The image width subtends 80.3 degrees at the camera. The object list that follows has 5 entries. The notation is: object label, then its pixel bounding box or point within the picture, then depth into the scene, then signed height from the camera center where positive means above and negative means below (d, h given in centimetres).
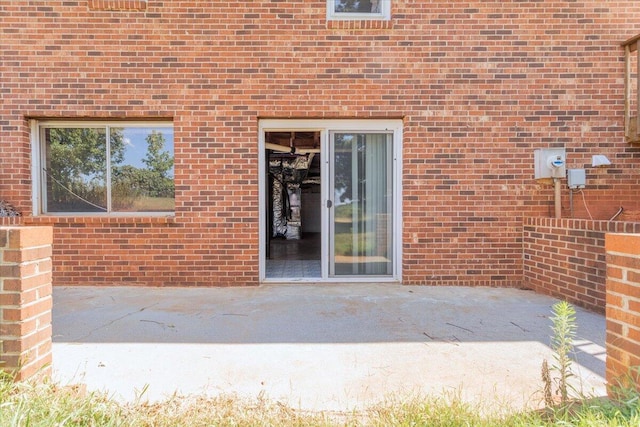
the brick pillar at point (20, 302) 214 -56
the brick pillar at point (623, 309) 203 -60
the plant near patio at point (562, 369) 203 -90
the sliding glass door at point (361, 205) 560 -2
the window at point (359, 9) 533 +276
